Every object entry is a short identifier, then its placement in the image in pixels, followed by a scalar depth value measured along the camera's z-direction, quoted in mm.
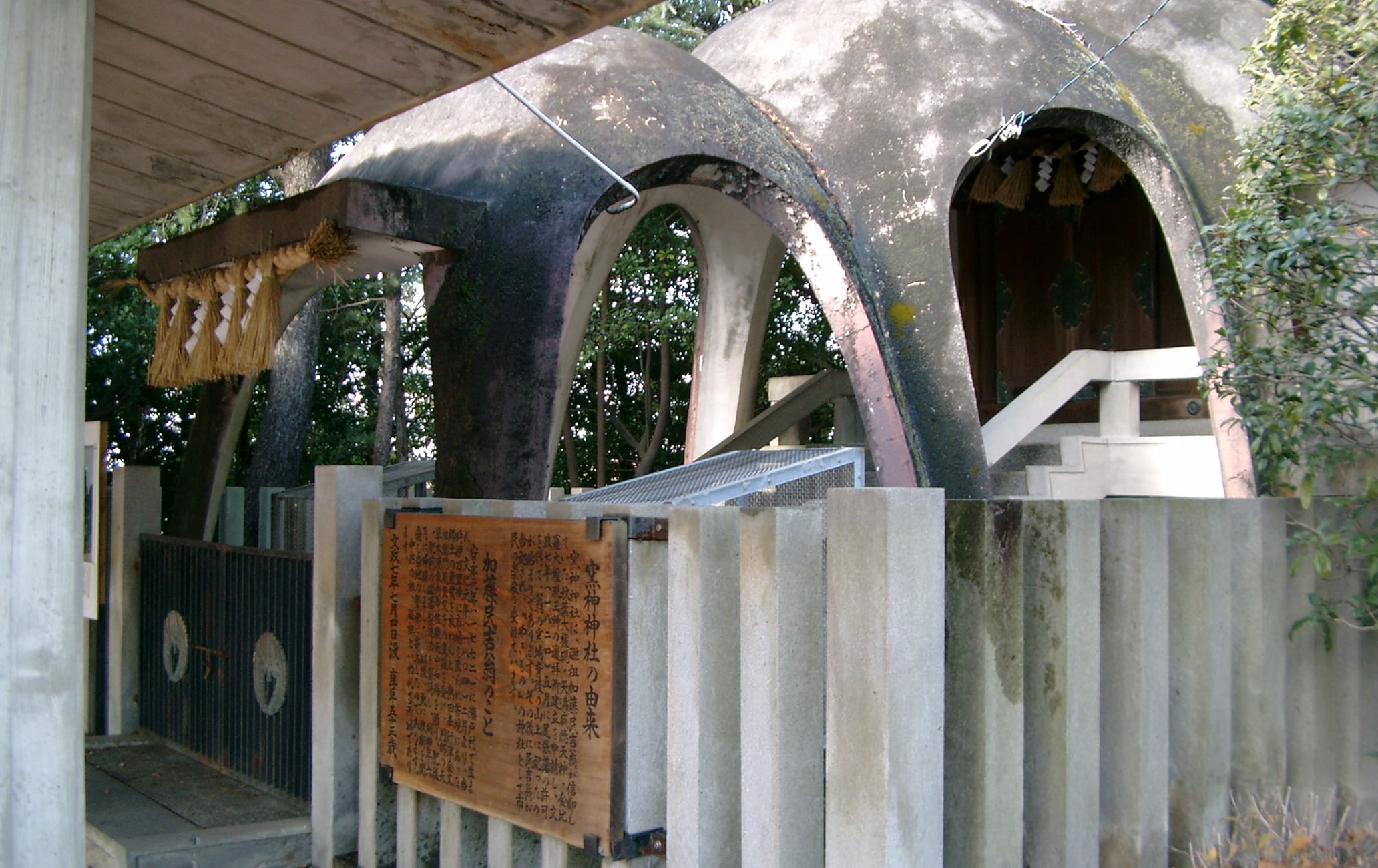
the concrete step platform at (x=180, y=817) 5027
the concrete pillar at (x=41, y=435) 2855
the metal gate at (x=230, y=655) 5766
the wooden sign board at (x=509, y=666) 3953
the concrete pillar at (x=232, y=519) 8727
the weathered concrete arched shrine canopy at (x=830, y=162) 5938
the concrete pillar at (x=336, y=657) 5156
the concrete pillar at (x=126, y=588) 7383
